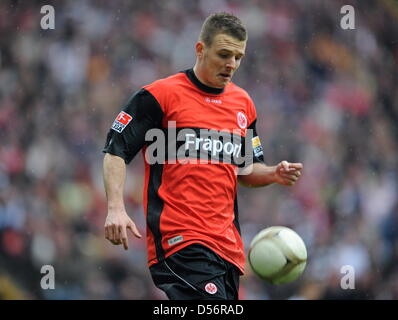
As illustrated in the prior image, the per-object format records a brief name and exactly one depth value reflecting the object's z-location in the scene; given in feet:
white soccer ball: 32.24
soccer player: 29.96
